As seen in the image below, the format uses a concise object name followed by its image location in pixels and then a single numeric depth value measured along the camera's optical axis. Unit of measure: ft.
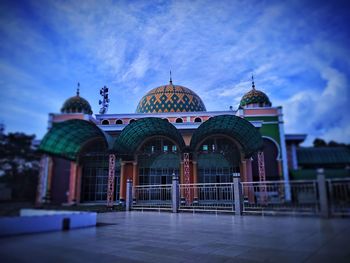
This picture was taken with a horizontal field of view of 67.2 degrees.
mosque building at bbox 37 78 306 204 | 51.60
